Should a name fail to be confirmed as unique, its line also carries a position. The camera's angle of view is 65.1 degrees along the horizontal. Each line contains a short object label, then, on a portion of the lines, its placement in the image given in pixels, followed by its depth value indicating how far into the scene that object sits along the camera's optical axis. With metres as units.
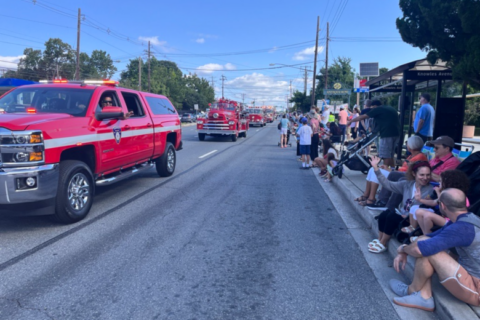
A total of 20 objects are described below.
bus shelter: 9.42
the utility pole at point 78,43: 35.01
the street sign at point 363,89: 15.61
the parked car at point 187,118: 57.72
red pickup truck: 4.85
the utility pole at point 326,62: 36.35
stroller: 8.70
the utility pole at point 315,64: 39.54
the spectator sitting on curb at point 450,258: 3.28
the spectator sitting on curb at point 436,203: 3.66
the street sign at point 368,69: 19.72
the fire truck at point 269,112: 64.11
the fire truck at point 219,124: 22.34
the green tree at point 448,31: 5.23
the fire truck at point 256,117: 46.25
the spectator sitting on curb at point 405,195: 4.65
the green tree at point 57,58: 65.12
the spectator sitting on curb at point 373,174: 5.87
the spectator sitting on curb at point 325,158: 10.80
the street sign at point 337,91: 22.58
